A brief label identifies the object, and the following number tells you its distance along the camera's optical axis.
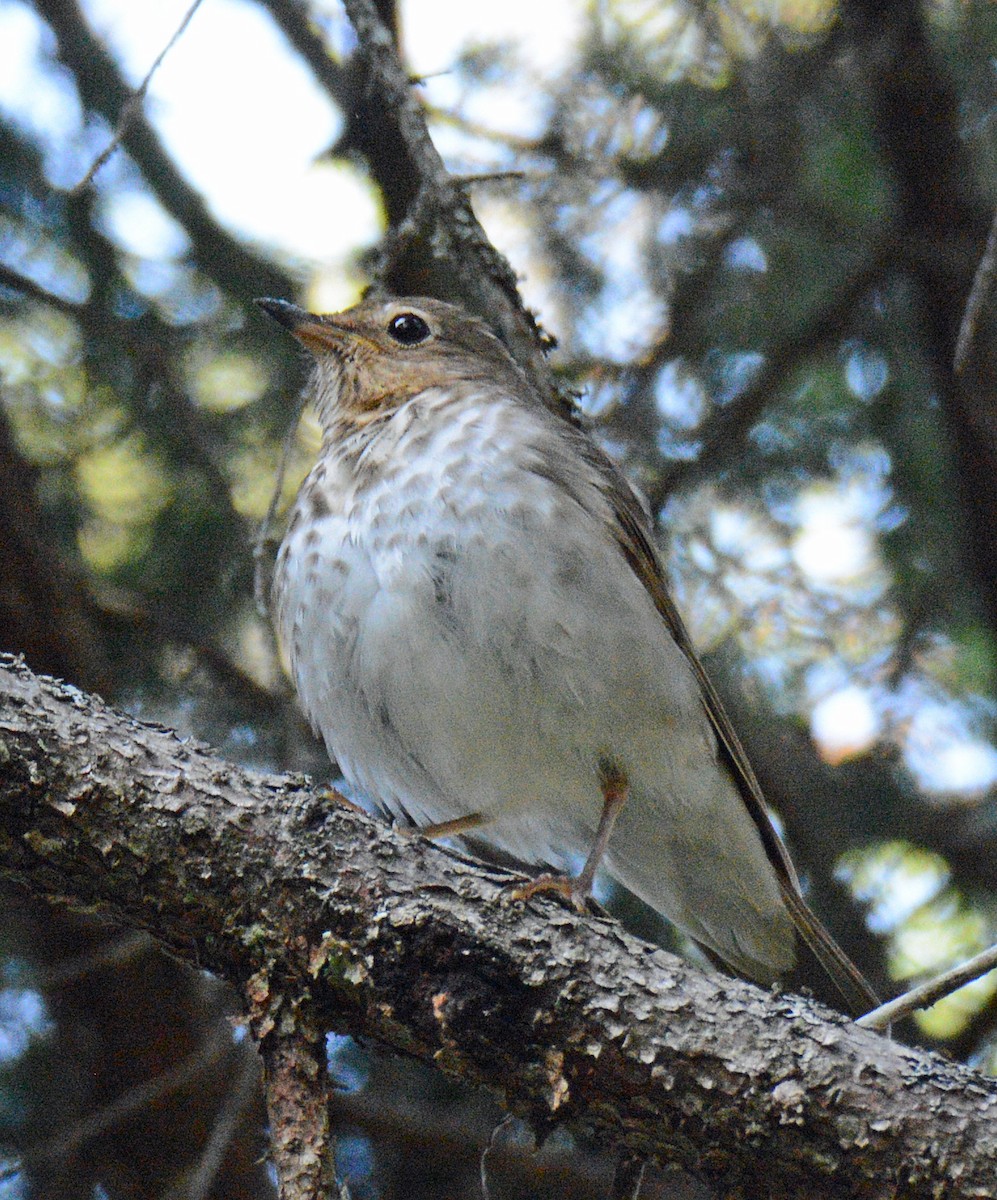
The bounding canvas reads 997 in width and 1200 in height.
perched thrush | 7.25
